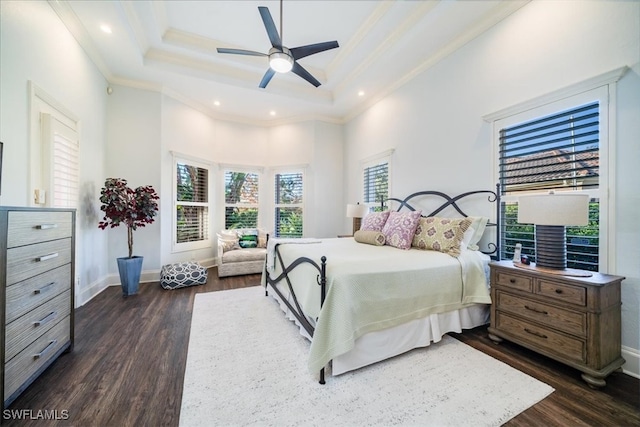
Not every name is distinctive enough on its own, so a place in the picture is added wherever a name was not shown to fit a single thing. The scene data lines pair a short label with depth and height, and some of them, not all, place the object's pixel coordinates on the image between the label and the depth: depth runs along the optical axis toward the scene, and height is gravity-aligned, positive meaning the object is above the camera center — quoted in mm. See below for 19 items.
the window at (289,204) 5883 +210
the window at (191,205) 4781 +150
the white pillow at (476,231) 2670 -189
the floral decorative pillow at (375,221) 3435 -113
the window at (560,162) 2043 +494
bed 1770 -656
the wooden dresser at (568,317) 1688 -783
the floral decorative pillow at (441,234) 2551 -229
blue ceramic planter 3510 -892
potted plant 3506 +15
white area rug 1454 -1198
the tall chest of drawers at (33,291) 1409 -533
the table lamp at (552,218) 1811 -36
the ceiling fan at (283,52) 2592 +1739
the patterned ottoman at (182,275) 3889 -1016
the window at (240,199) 5738 +315
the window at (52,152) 2373 +652
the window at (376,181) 4488 +621
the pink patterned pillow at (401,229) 2855 -190
